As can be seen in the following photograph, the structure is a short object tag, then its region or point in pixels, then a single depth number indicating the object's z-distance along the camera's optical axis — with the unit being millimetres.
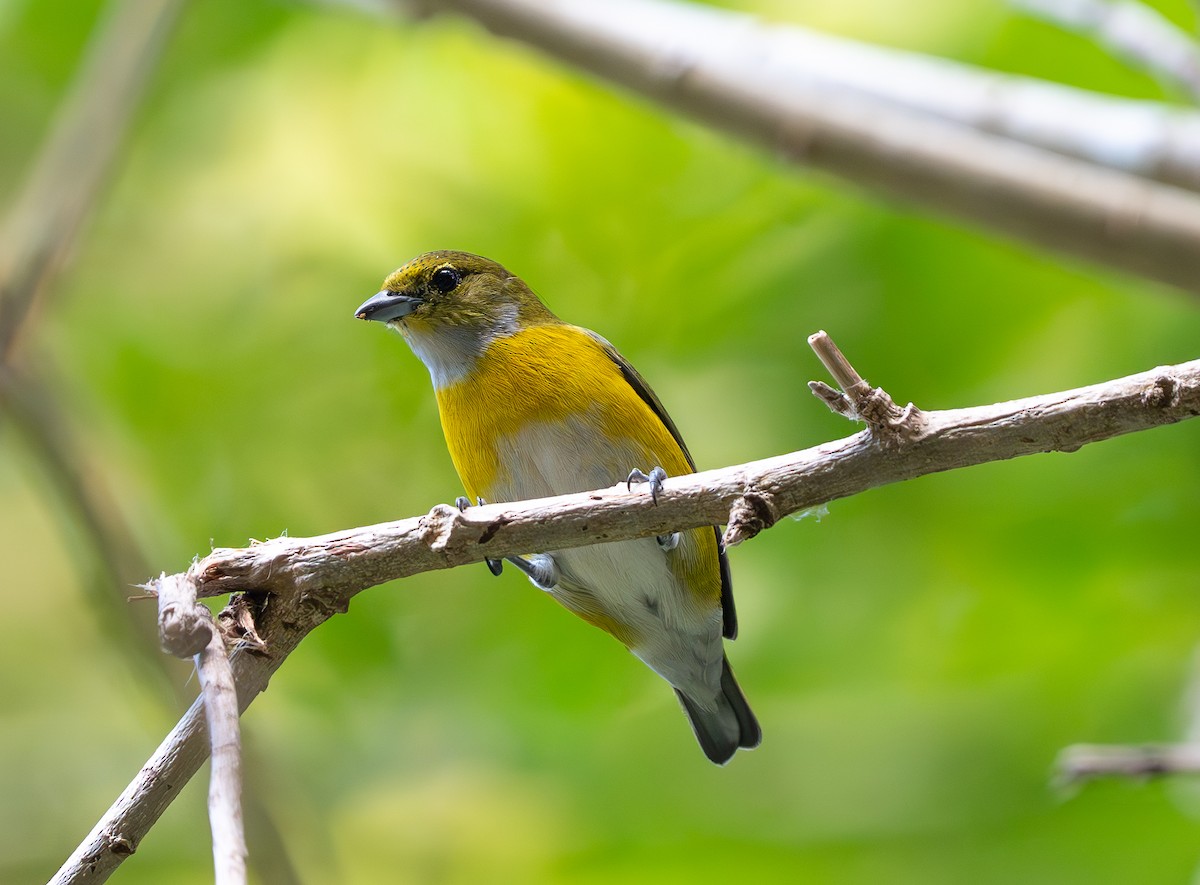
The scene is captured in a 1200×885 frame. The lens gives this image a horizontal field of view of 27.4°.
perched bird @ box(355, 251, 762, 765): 7566
